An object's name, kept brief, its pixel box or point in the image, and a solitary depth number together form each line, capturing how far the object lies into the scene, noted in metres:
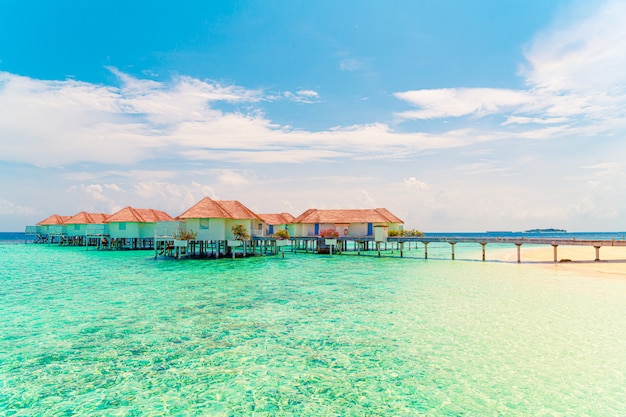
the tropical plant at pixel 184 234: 31.03
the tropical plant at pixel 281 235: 36.41
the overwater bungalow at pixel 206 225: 31.22
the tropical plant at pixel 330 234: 39.10
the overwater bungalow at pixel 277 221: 47.47
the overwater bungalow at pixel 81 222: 53.34
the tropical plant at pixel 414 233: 42.13
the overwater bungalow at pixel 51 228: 59.56
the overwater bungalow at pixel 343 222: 40.88
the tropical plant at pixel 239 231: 32.72
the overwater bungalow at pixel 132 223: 42.22
